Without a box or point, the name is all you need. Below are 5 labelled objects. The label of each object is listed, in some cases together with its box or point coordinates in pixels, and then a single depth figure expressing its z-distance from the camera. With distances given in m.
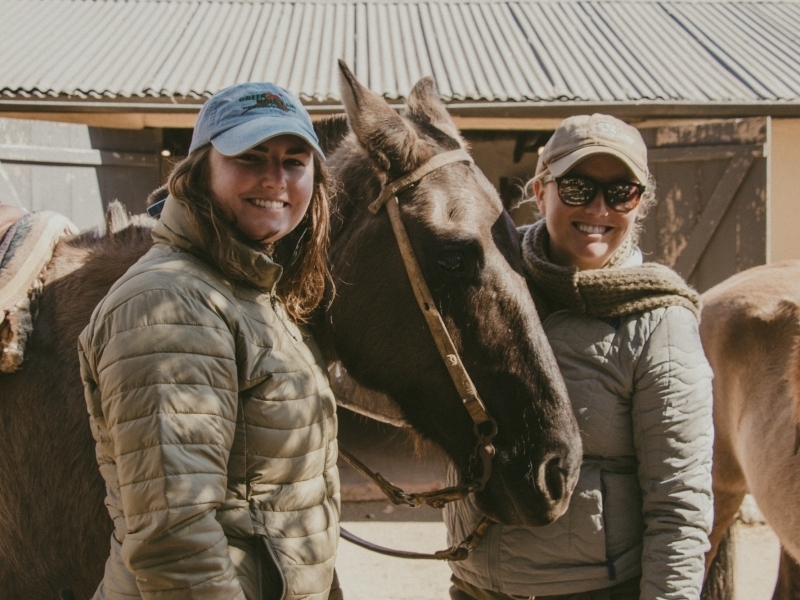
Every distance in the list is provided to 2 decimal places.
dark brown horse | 1.75
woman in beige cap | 1.71
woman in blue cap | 1.24
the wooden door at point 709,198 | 6.07
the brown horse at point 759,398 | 3.12
